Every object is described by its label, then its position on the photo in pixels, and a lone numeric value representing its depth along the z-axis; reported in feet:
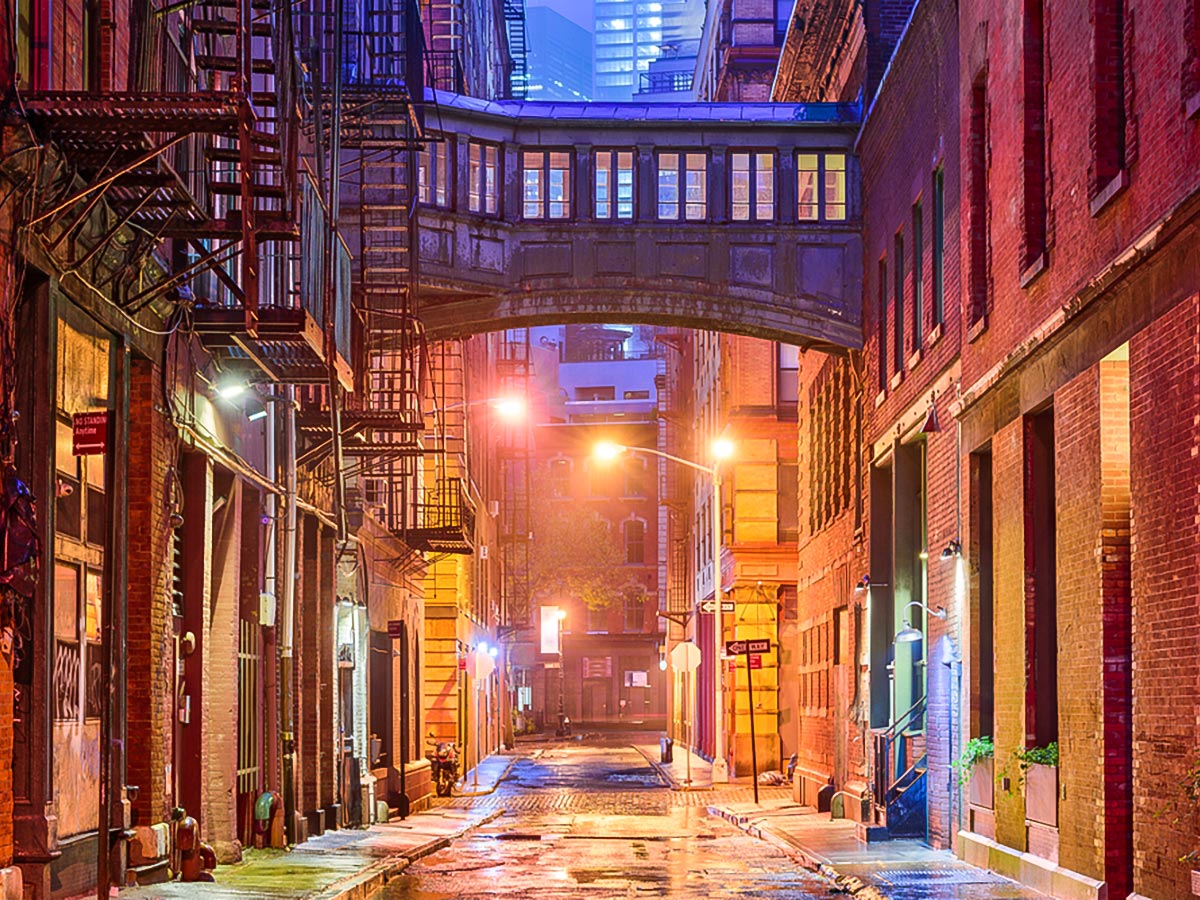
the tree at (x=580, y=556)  323.78
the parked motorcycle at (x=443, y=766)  123.65
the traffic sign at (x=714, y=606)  144.15
